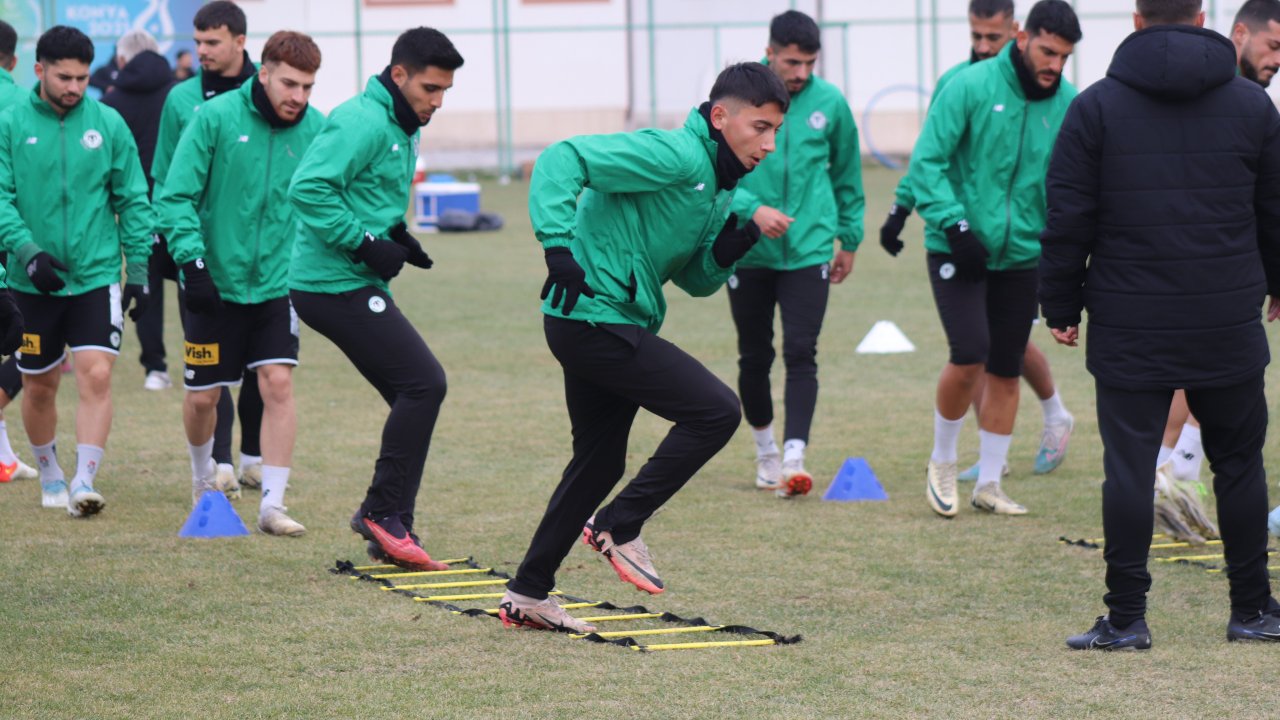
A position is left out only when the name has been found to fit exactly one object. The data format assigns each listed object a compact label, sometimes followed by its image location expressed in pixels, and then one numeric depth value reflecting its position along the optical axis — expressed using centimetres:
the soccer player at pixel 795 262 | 1630
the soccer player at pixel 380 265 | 1286
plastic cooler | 4819
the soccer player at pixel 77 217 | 1467
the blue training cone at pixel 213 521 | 1423
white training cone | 2500
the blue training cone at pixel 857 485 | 1583
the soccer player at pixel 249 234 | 1399
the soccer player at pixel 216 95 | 1539
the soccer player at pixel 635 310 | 1032
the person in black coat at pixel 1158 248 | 1033
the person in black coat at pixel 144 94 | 2230
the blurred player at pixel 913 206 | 1637
